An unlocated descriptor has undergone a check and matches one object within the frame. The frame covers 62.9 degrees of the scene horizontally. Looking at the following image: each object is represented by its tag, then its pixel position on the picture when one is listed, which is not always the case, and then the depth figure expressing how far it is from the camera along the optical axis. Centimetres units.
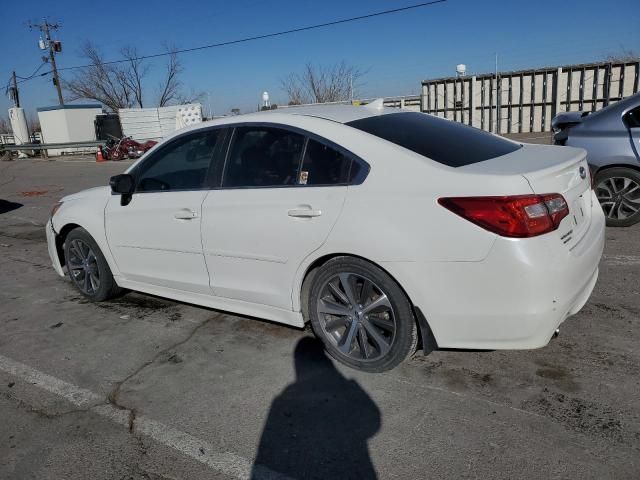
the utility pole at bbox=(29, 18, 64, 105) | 4169
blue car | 588
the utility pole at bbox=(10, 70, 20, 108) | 4619
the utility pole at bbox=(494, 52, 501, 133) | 1990
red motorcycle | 2489
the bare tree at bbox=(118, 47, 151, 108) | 5338
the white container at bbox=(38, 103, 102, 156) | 3266
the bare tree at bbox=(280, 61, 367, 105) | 3133
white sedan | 267
